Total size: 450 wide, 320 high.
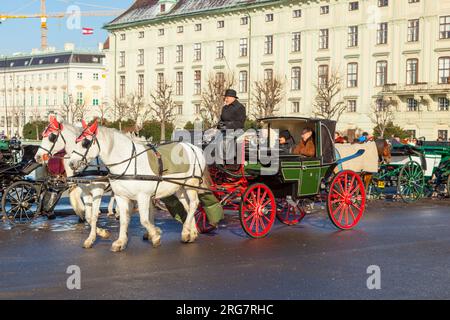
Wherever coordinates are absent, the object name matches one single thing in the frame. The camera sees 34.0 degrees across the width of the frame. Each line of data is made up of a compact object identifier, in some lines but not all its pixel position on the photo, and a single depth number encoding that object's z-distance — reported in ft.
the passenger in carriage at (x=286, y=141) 40.99
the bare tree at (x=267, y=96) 199.72
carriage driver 36.32
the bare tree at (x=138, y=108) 247.95
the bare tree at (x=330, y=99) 192.44
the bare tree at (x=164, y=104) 215.51
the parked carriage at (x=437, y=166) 59.82
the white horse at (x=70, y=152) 34.35
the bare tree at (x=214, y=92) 199.93
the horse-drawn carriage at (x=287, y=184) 36.29
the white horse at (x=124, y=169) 32.04
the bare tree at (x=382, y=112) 187.01
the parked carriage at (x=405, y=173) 58.39
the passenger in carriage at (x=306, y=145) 39.96
